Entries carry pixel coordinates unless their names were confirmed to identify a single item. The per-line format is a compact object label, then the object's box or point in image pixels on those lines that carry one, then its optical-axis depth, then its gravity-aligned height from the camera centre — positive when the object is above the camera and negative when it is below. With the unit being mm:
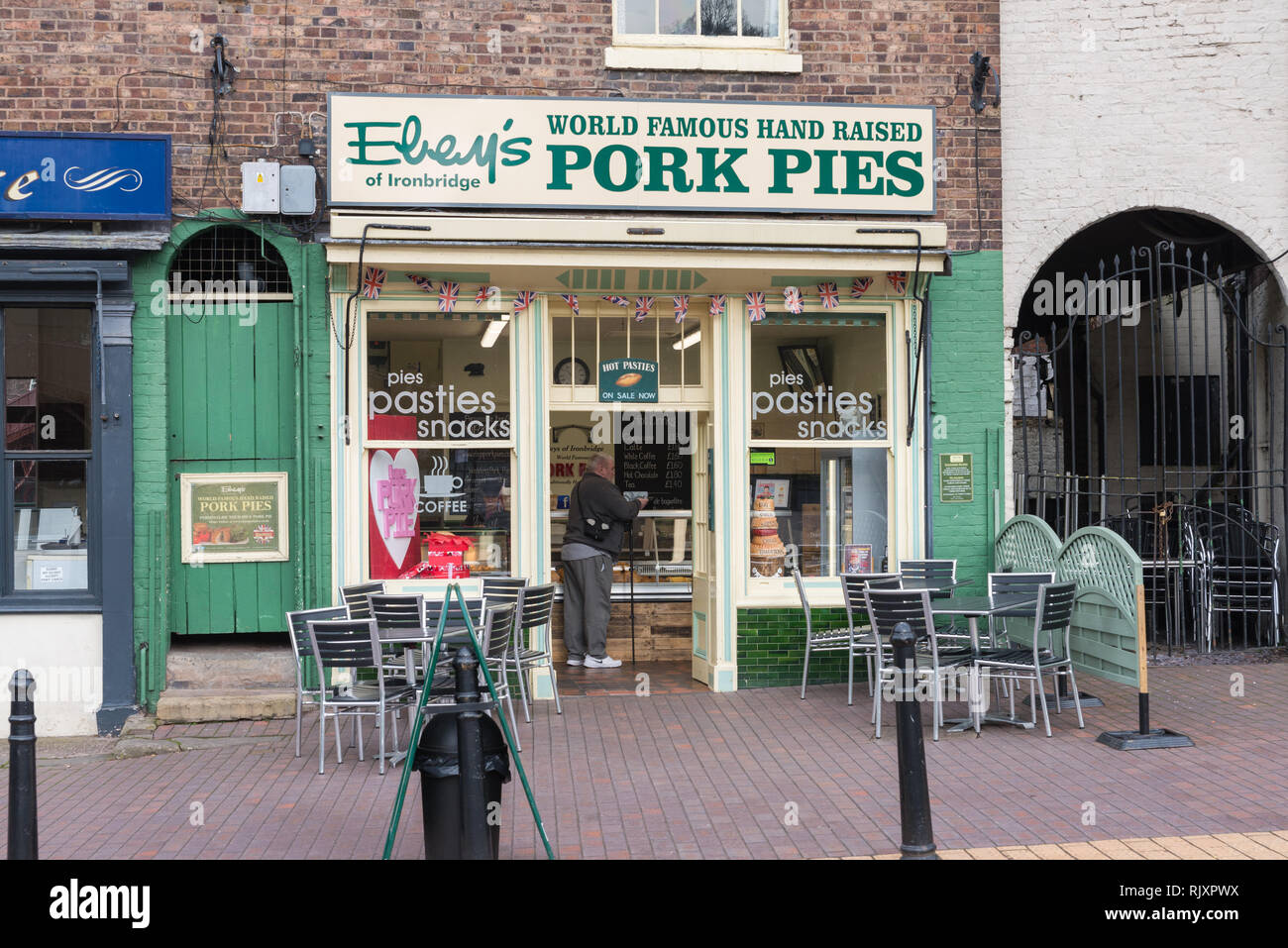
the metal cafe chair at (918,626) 7953 -843
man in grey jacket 10609 -408
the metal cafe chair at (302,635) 7816 -856
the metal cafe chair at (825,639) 9188 -1052
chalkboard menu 11883 +305
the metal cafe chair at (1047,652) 7828 -1024
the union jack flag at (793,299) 9461 +1575
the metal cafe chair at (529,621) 8453 -825
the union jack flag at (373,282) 9023 +1659
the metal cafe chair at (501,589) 8859 -617
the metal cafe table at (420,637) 7594 -825
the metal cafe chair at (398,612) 7848 -683
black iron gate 10328 +189
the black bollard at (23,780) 4832 -1068
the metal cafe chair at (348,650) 7418 -872
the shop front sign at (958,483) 9711 +134
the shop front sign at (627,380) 9656 +978
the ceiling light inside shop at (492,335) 9398 +1311
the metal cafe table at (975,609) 7926 -718
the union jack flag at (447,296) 9172 +1573
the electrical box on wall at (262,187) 8805 +2310
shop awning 8625 +1846
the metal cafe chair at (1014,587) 8562 -629
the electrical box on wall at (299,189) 8820 +2300
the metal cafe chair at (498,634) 7965 -853
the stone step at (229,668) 8898 -1171
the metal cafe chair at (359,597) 8586 -646
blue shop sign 8492 +2333
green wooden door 8977 +614
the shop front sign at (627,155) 8945 +2618
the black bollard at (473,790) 4973 -1156
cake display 9758 -285
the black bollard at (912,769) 5297 -1162
